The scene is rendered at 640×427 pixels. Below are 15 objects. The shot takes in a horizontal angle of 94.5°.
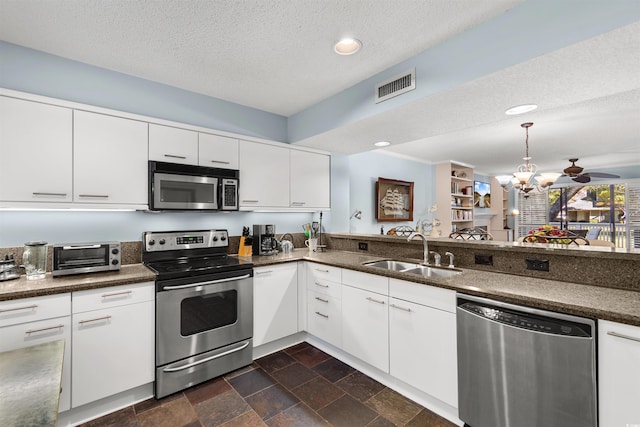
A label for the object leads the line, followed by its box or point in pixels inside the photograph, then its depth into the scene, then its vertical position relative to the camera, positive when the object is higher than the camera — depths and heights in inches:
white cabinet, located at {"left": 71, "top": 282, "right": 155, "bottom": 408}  72.4 -31.7
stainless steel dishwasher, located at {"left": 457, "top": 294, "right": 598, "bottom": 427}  52.7 -30.1
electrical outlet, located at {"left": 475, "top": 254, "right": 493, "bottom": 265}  86.9 -13.2
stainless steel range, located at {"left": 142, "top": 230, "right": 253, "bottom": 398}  83.7 -28.4
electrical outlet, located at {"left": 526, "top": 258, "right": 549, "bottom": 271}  76.5 -13.1
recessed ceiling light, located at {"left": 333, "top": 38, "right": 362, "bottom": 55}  75.9 +44.8
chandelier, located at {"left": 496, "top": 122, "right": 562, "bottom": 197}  159.9 +21.4
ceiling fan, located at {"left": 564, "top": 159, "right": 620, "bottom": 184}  229.9 +31.0
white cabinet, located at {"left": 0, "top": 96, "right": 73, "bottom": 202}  73.3 +17.4
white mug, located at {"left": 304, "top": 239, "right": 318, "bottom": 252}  134.3 -13.0
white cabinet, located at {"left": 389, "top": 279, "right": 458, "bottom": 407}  71.7 -33.0
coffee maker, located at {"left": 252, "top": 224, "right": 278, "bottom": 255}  121.0 -9.1
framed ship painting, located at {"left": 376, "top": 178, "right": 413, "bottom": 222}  198.0 +10.8
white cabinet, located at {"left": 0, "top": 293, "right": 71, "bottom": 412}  64.8 -23.9
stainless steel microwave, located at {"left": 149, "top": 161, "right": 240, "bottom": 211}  93.4 +10.2
